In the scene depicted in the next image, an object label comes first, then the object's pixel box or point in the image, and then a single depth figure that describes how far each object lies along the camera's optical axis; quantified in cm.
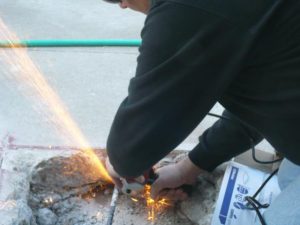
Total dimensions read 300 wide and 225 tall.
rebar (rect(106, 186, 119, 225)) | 165
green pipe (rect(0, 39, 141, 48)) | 286
